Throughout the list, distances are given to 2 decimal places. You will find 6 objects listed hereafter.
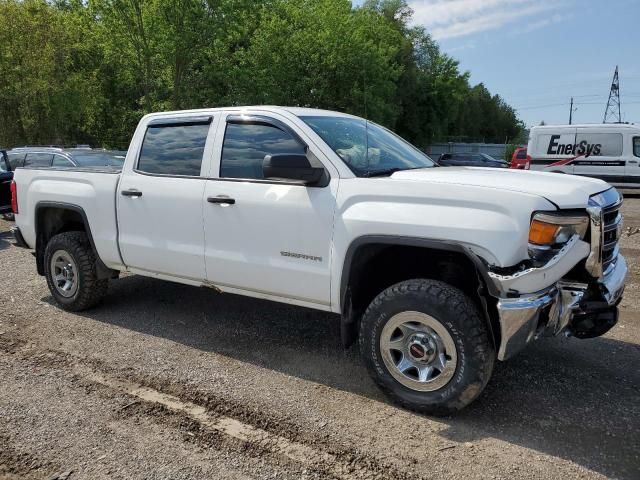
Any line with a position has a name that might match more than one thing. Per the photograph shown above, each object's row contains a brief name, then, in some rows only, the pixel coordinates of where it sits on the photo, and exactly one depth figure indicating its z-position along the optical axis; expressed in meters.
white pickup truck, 3.22
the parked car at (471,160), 31.31
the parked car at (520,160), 18.61
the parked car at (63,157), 11.46
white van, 17.39
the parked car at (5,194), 11.18
